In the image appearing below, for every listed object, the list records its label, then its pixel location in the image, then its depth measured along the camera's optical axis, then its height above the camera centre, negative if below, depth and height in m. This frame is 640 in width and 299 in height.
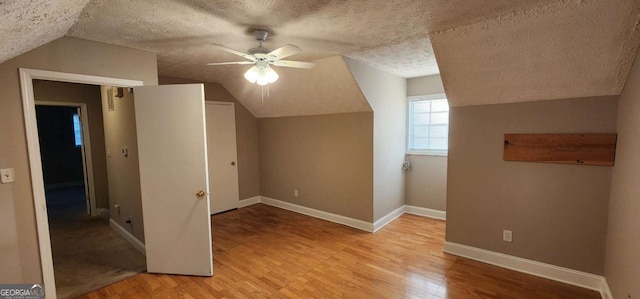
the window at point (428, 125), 4.09 +0.10
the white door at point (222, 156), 4.50 -0.38
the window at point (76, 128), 6.99 +0.24
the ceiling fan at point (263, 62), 2.09 +0.61
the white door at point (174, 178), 2.50 -0.41
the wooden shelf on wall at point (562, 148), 2.22 -0.17
